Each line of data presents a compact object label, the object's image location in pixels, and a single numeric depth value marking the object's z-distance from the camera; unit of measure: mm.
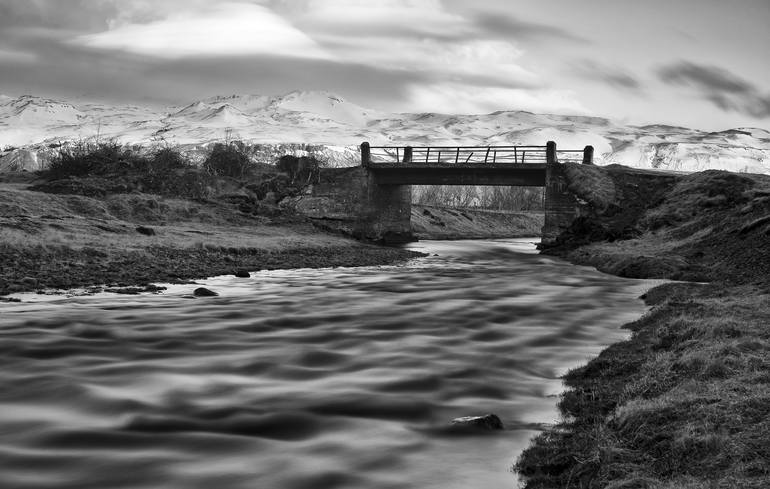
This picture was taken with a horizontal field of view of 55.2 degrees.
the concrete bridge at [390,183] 54759
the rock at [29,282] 19950
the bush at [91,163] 49781
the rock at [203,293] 20281
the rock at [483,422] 8930
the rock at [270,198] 60156
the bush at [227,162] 73812
